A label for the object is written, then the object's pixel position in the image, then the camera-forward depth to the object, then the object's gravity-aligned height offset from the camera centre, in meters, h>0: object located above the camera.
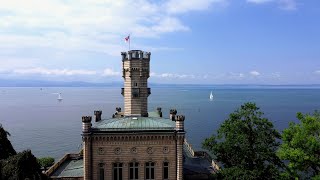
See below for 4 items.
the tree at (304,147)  36.81 -7.09
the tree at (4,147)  36.19 -6.78
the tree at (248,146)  39.72 -7.52
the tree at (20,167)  30.95 -7.58
